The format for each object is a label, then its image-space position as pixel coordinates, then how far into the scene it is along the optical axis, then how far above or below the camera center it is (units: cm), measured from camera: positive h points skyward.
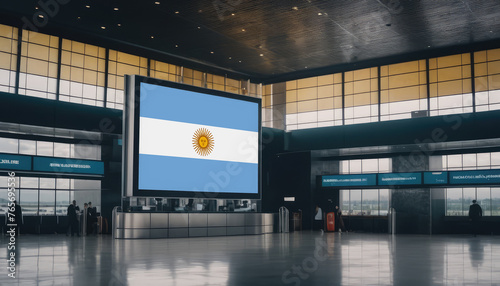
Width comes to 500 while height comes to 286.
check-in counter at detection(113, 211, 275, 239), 2011 -178
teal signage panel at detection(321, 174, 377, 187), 2934 +16
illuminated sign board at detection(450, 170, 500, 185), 2525 +31
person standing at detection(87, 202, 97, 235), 2500 -169
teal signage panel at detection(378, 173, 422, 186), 2797 +22
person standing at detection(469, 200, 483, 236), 2480 -141
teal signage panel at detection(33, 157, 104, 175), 2358 +76
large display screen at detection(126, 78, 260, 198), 1978 +165
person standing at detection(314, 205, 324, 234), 3133 -218
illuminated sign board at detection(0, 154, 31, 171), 2214 +84
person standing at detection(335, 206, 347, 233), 3059 -219
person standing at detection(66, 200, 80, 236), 2286 -155
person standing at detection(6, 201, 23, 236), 2134 -141
